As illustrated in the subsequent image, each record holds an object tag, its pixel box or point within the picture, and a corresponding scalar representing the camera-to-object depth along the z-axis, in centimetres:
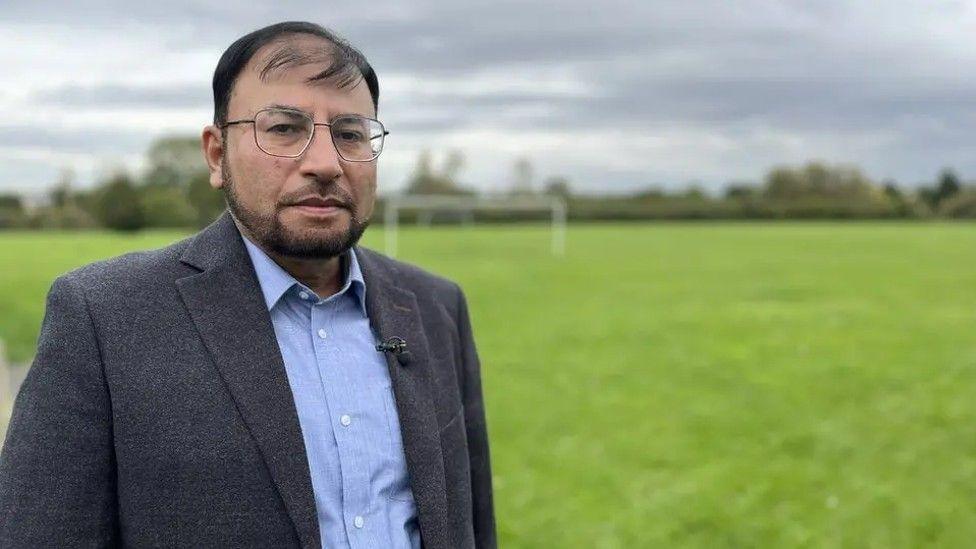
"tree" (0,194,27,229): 7369
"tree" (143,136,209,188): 7600
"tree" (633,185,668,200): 7631
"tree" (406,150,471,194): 6456
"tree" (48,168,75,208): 7631
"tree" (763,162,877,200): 7144
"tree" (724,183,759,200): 7706
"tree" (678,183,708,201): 7789
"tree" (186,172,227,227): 4968
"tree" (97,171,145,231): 6762
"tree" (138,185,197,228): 6794
